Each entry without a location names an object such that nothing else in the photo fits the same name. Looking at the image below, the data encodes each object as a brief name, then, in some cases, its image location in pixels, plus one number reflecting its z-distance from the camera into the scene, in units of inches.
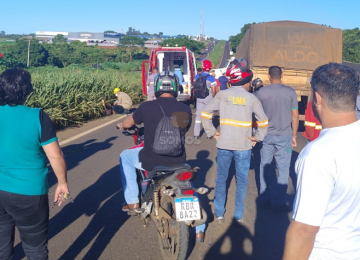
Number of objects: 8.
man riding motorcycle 152.1
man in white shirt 69.5
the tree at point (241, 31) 3449.8
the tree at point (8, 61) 1533.5
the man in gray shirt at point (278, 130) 213.2
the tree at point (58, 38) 3331.2
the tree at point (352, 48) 1318.9
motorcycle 134.1
